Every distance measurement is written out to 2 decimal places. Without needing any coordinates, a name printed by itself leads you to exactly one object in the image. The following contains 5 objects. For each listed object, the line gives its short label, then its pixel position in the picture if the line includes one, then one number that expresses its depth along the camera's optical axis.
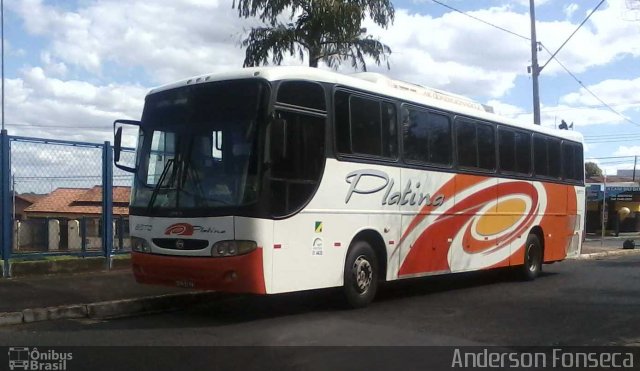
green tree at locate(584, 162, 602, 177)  78.35
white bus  8.11
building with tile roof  12.27
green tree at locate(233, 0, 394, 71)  15.57
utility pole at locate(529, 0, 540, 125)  21.52
